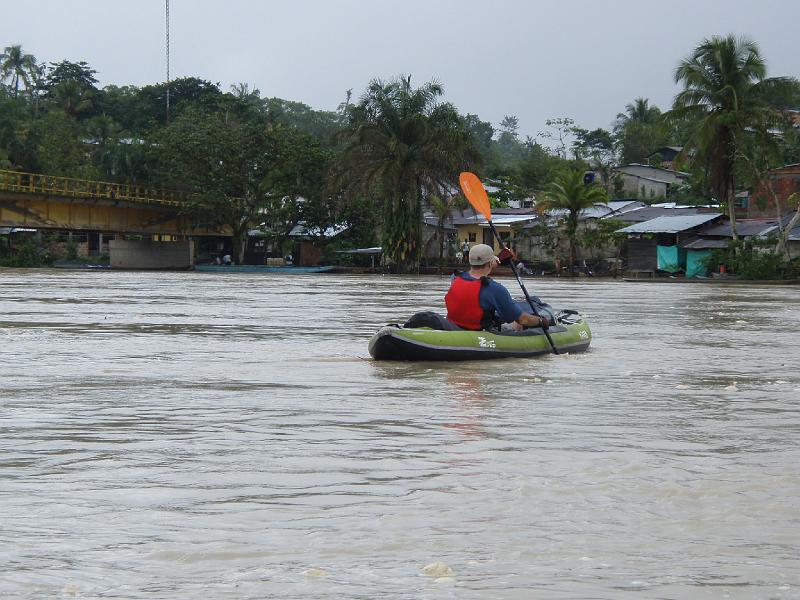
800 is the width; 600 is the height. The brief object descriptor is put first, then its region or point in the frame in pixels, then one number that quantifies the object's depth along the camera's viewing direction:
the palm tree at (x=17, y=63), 104.88
